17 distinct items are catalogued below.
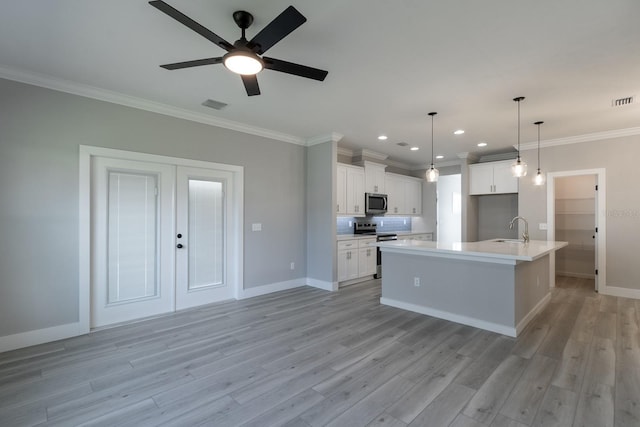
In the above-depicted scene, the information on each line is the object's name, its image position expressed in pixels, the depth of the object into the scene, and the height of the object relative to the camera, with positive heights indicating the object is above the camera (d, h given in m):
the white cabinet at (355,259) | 5.56 -0.87
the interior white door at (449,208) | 7.93 +0.19
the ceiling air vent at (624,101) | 3.58 +1.40
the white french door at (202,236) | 4.24 -0.32
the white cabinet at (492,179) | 6.20 +0.79
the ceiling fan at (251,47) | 1.76 +1.14
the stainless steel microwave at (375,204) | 6.37 +0.25
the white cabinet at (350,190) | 5.82 +0.50
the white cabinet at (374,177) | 6.39 +0.83
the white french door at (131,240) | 3.57 -0.33
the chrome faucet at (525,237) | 4.62 -0.34
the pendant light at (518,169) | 3.95 +0.61
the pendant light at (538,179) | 4.54 +0.55
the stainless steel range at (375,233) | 6.36 -0.40
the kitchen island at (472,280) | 3.44 -0.85
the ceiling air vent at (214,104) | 3.84 +1.45
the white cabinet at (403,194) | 7.09 +0.52
